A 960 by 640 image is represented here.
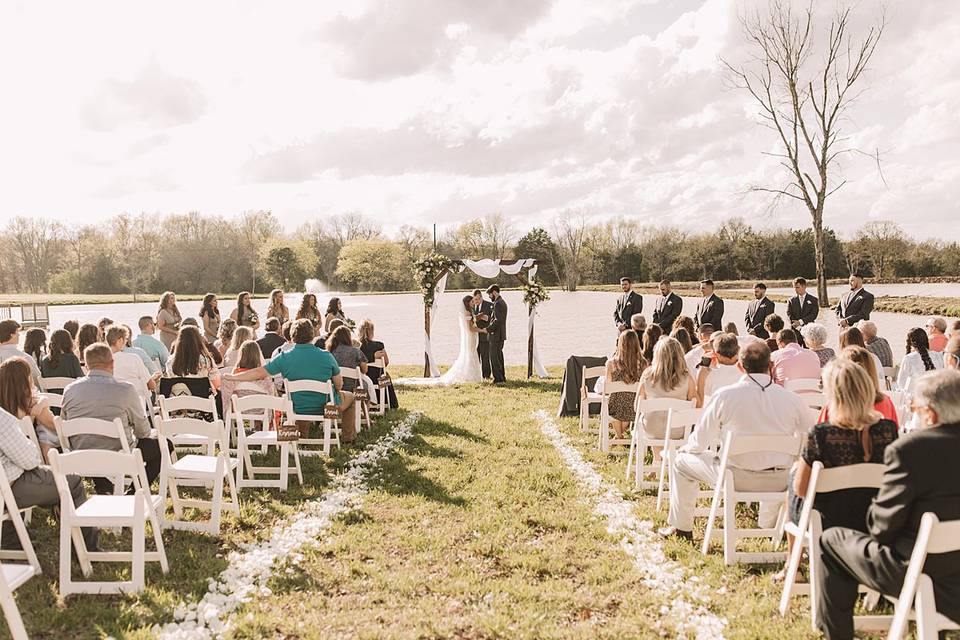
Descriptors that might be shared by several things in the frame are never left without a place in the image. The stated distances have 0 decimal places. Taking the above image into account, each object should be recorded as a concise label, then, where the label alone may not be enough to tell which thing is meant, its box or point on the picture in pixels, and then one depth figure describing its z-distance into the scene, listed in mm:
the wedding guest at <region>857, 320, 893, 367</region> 8766
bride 15047
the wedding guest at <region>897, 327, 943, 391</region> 7747
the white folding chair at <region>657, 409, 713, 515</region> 5942
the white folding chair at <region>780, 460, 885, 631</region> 3662
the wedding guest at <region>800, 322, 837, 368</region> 7695
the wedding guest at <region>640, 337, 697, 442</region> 7043
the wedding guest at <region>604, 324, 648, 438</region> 8141
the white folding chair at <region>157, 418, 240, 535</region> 5555
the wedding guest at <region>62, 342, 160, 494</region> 5543
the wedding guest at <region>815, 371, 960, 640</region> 3057
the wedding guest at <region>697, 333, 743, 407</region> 6293
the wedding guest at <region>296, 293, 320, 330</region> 11055
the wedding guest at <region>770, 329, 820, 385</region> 7555
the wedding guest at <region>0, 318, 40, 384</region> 7119
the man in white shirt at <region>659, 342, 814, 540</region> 4918
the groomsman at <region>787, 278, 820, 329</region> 13406
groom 14688
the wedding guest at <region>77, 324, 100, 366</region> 7773
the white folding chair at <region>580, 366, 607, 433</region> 9547
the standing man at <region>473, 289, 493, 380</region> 14898
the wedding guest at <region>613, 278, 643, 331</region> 14695
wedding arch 16031
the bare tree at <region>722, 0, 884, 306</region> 26094
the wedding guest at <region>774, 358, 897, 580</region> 3750
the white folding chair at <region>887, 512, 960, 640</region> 2912
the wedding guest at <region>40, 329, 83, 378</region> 7590
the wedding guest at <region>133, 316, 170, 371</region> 9578
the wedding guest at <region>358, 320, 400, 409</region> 10859
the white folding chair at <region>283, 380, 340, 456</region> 7871
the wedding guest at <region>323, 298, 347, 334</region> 11102
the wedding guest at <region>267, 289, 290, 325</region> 11859
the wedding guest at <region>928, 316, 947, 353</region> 8883
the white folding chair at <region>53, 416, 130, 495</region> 5039
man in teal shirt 8312
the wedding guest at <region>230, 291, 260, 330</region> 12008
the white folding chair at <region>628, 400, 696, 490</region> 6523
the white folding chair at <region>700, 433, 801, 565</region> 4602
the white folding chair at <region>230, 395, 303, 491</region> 6711
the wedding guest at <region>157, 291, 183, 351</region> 11500
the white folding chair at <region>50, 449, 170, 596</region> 4285
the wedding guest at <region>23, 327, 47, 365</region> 7715
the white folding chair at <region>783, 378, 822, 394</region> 7199
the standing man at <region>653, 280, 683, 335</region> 14289
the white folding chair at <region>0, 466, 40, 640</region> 3449
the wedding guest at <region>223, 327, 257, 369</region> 8953
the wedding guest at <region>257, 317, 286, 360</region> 9953
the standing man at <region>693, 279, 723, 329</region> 13305
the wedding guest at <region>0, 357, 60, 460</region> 5113
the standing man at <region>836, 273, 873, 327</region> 12508
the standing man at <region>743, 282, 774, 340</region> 13250
